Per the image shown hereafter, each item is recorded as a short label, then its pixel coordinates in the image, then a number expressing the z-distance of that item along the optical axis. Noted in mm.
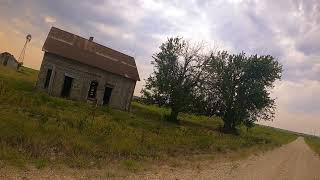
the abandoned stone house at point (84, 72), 18609
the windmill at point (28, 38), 32704
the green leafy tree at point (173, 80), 22056
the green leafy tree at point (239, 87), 23151
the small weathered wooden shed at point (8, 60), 32545
